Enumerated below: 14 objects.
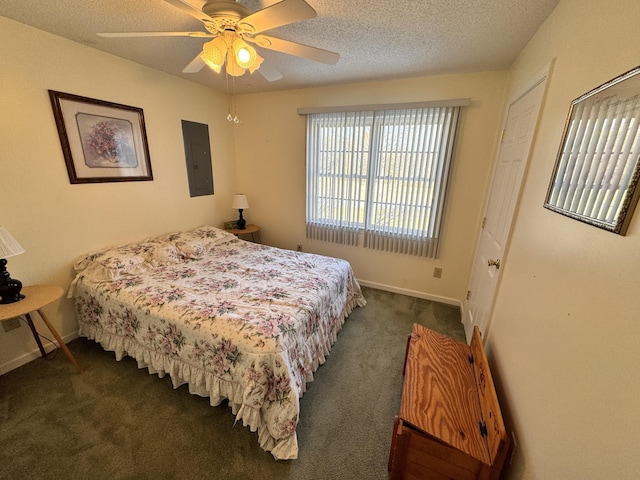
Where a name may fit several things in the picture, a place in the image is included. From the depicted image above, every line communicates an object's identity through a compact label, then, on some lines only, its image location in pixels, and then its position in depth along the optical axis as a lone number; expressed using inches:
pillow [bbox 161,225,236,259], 102.2
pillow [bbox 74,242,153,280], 79.5
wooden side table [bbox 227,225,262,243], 135.1
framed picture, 77.5
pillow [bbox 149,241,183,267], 91.7
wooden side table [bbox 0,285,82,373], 60.9
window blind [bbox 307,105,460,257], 102.4
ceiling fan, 43.4
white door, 59.8
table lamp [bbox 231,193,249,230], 134.1
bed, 54.0
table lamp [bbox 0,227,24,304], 59.9
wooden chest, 40.6
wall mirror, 25.9
